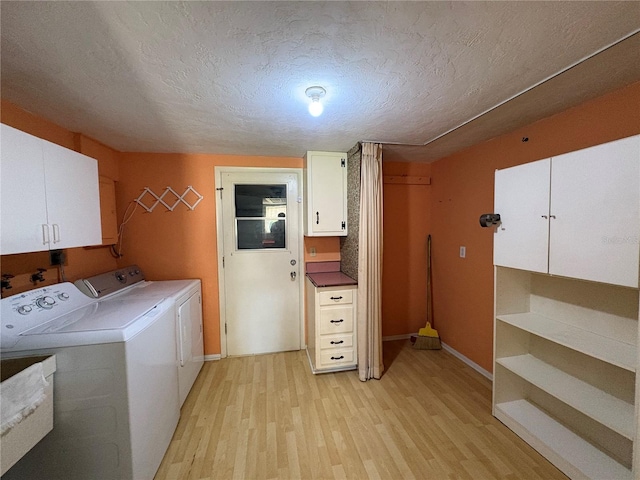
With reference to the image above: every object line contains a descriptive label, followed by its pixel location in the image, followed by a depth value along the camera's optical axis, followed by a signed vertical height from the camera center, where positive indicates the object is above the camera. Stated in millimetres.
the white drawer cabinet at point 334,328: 2477 -999
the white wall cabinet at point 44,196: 1210 +219
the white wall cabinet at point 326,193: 2620 +383
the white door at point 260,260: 2859 -352
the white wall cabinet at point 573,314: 1247 -611
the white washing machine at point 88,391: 1225 -810
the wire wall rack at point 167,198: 2662 +364
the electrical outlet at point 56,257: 1794 -175
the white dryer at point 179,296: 1968 -574
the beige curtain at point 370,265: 2379 -355
